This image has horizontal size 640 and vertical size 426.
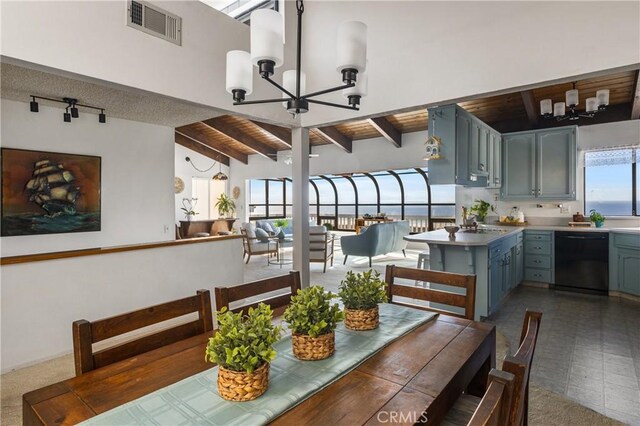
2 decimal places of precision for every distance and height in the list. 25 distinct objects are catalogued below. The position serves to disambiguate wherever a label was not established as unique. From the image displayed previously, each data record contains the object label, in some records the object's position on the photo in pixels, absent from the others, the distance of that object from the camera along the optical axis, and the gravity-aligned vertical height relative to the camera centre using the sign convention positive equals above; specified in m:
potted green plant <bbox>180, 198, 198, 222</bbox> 9.74 +0.12
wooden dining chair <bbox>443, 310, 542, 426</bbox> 0.63 -0.37
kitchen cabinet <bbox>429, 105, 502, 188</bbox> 3.70 +0.77
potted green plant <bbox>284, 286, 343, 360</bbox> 1.16 -0.40
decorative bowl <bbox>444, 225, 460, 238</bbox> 3.84 -0.21
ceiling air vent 2.46 +1.47
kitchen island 3.46 -0.51
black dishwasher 4.54 -0.68
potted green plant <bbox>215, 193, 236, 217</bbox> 10.45 +0.20
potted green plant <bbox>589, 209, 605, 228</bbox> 4.87 -0.10
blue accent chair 6.85 -0.62
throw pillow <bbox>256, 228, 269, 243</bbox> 7.12 -0.53
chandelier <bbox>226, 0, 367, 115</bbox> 1.57 +0.79
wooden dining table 0.89 -0.53
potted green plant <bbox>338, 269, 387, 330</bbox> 1.44 -0.39
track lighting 3.75 +1.22
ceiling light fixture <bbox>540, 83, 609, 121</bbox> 3.99 +1.35
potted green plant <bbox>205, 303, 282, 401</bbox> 0.93 -0.41
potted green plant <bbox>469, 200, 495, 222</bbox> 5.21 +0.05
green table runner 0.86 -0.53
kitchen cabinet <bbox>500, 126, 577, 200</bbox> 4.99 +0.75
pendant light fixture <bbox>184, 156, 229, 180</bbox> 9.45 +1.32
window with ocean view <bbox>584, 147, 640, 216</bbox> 4.96 +0.48
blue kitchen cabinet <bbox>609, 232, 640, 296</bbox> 4.20 -0.65
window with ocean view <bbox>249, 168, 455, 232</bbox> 8.97 +0.41
